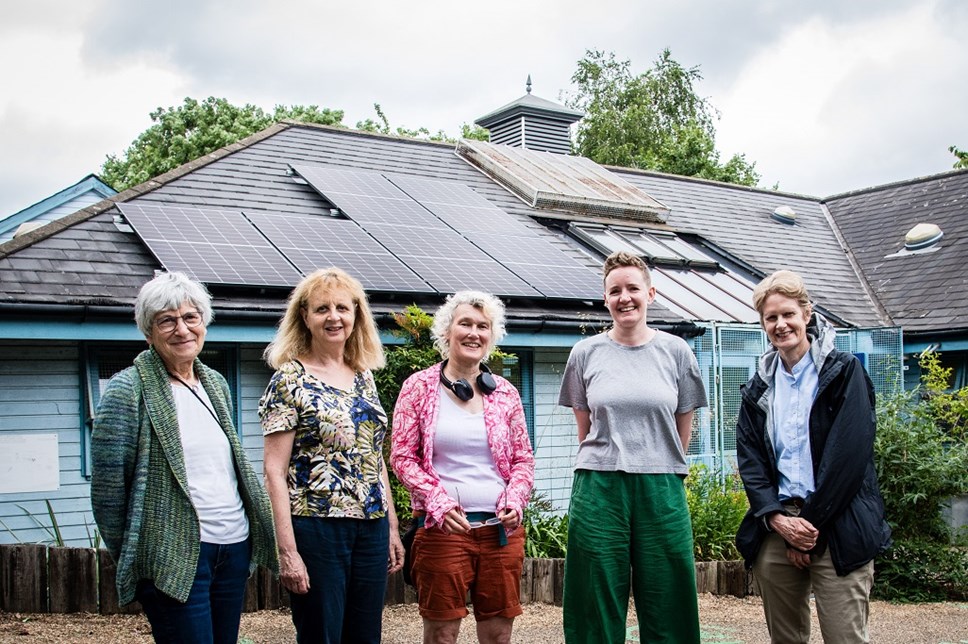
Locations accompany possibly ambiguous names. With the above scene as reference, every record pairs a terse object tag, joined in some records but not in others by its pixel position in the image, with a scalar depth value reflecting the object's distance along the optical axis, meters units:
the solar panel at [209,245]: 9.50
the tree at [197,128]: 35.72
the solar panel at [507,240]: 11.59
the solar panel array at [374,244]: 9.89
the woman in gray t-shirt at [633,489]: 4.64
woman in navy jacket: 4.39
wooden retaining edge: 7.17
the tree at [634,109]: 39.09
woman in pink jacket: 4.57
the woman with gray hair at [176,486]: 3.67
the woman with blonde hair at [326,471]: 4.12
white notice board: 8.99
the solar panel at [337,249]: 10.19
